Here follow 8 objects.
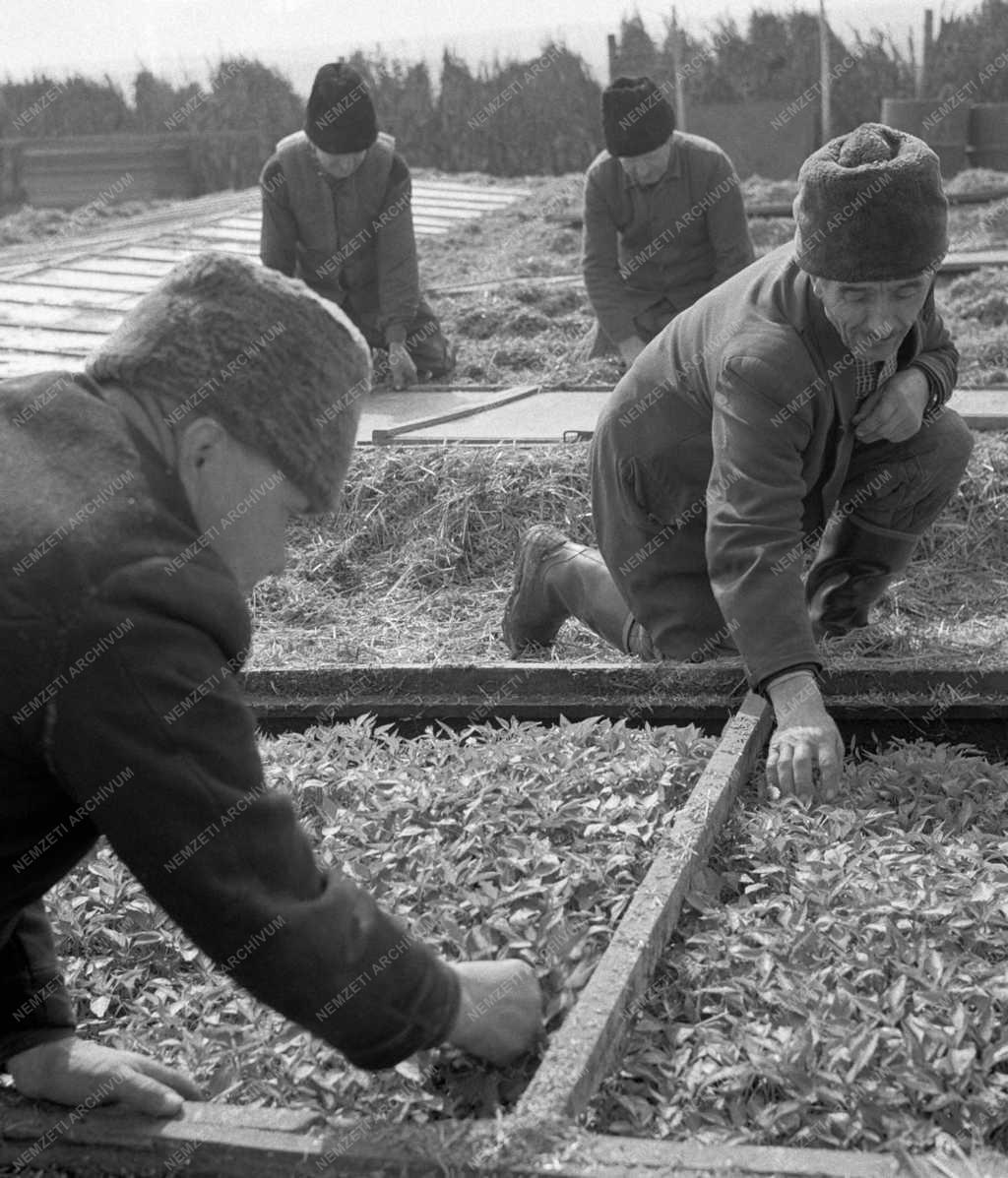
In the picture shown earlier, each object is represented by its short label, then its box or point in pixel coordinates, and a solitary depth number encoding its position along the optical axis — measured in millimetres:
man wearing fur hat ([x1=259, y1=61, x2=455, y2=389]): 7781
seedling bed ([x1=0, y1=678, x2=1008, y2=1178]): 2033
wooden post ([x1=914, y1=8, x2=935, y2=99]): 19094
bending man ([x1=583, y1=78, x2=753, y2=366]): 7227
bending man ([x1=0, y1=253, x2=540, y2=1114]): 1757
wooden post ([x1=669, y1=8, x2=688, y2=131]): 15086
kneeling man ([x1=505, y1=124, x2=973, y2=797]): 3395
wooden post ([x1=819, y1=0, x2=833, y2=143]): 14039
